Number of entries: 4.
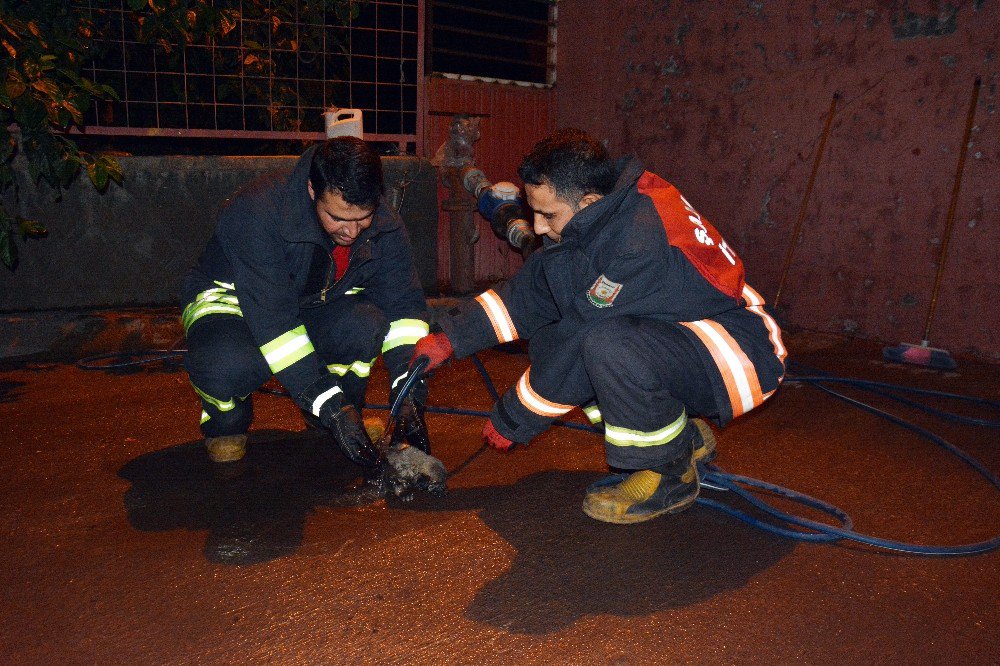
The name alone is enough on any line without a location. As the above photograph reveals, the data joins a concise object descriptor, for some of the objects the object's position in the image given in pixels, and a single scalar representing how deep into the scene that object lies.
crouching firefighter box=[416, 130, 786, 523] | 2.56
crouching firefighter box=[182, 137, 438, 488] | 2.84
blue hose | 2.48
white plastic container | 5.45
